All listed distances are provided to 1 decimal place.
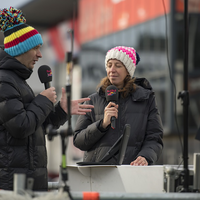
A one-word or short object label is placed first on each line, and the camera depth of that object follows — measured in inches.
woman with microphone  322.2
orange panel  1941.9
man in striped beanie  255.9
